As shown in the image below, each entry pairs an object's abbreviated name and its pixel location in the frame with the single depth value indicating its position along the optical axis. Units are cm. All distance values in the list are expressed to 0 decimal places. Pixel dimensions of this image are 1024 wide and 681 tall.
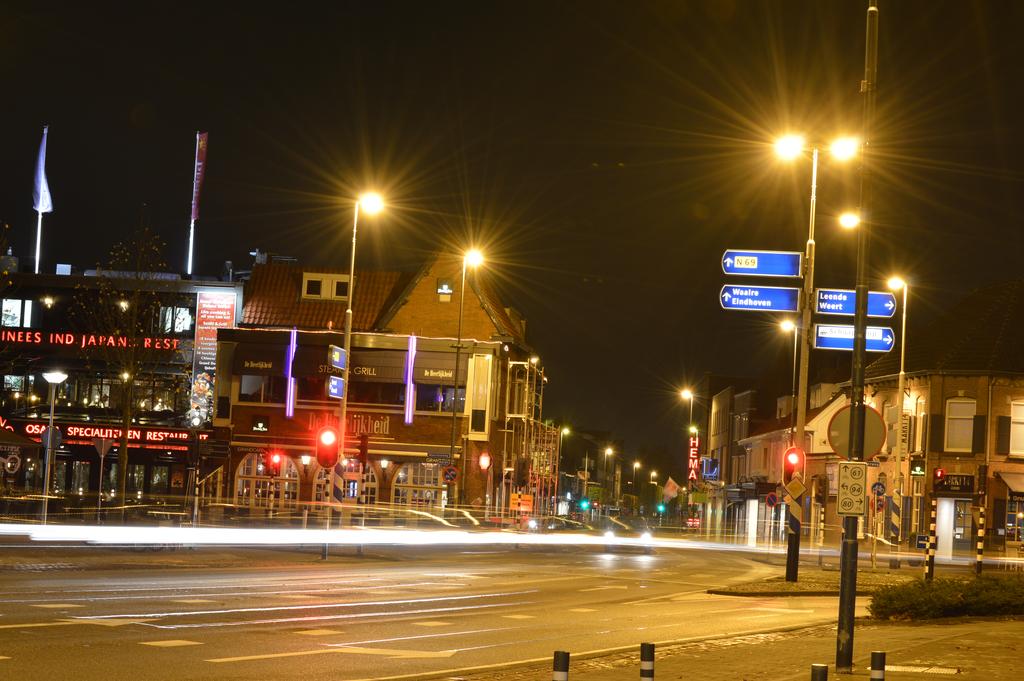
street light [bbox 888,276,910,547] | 4747
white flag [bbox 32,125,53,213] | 6856
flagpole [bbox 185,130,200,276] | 7081
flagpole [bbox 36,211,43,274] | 6819
